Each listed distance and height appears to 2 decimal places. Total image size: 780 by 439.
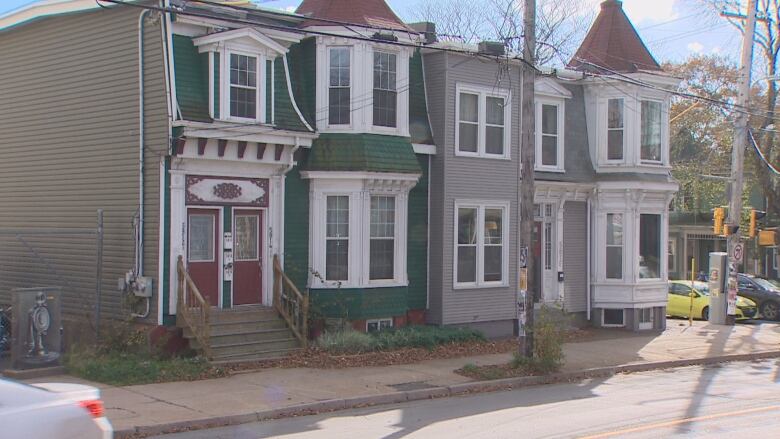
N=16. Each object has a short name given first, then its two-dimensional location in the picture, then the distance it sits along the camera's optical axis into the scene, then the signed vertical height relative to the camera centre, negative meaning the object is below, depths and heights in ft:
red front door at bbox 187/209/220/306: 56.39 -2.00
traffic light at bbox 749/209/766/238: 79.30 +0.78
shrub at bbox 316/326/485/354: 56.08 -8.14
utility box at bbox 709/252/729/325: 83.25 -6.00
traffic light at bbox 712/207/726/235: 80.08 +0.66
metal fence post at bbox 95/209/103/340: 52.42 -2.96
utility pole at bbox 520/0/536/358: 52.54 +4.07
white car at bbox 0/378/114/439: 20.11 -4.82
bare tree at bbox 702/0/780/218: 107.34 +17.64
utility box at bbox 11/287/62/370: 48.32 -6.32
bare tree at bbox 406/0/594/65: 111.82 +24.90
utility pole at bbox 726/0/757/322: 81.25 +8.51
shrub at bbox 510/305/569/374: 52.26 -7.68
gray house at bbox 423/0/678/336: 68.23 +3.46
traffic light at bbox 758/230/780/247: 74.13 -1.01
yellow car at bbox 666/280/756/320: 93.66 -8.60
